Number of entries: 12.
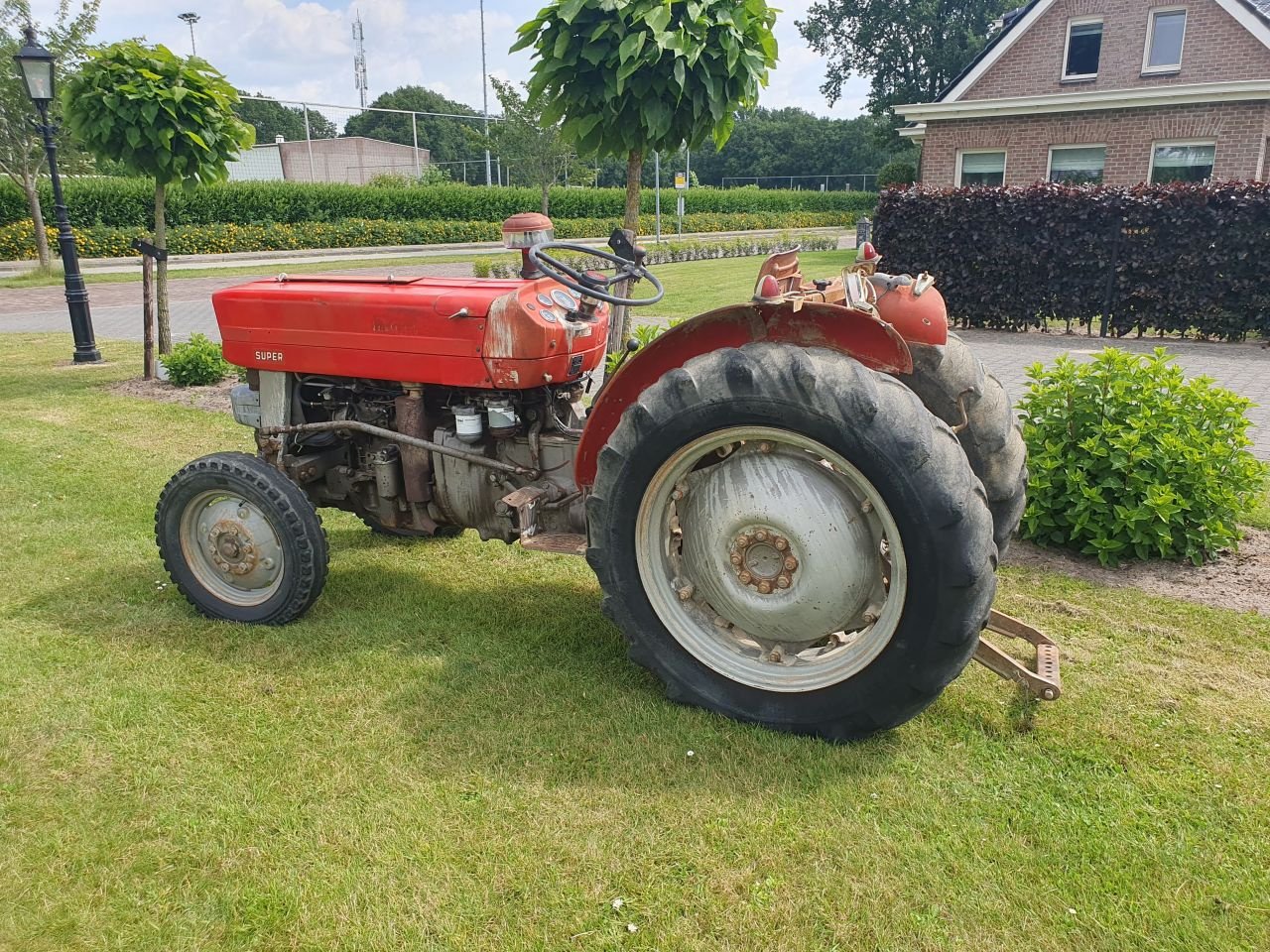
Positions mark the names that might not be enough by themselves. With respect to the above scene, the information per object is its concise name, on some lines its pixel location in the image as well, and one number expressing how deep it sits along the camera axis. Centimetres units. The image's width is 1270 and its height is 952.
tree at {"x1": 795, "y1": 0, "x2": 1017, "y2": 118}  4116
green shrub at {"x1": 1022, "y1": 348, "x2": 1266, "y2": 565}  422
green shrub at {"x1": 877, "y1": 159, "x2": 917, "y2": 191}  3719
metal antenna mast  6022
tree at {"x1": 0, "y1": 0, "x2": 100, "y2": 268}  2020
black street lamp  928
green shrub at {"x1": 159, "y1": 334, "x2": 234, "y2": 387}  906
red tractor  261
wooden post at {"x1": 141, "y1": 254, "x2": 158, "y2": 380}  930
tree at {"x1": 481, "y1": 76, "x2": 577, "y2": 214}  3199
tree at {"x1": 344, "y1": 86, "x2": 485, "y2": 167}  6994
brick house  1817
